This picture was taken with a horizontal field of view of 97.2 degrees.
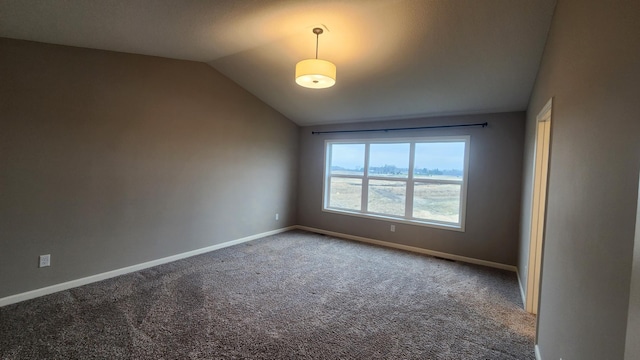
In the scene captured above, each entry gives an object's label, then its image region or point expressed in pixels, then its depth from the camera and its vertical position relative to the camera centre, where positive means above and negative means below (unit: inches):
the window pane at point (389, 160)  194.5 +12.1
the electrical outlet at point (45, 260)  109.8 -39.6
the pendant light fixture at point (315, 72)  99.7 +36.0
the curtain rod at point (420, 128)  163.5 +33.0
